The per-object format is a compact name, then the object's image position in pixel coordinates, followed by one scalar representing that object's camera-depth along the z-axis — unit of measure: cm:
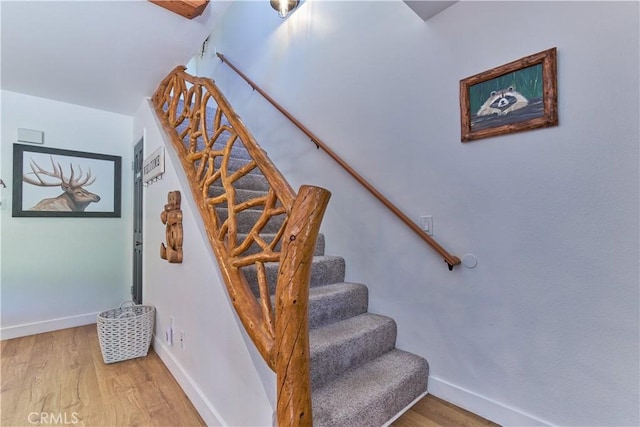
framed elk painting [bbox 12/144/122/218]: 288
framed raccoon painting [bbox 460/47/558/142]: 138
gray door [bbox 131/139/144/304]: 310
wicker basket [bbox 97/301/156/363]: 224
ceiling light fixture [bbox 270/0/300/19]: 269
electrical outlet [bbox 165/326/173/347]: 219
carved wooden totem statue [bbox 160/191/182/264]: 195
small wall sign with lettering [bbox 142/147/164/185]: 236
